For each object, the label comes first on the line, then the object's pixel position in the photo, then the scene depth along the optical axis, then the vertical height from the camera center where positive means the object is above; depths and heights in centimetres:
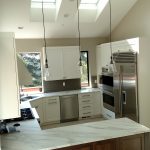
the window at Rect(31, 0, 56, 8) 484 +154
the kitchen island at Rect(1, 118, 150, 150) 244 -90
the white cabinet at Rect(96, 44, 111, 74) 585 +32
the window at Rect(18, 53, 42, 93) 634 -4
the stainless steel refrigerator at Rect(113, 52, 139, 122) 464 -47
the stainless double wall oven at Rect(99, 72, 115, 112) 559 -66
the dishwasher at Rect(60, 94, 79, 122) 603 -122
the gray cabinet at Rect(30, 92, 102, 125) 582 -119
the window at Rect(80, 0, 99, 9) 525 +163
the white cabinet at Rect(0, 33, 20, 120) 247 -13
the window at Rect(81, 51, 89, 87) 690 -12
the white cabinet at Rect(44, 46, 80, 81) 605 +15
